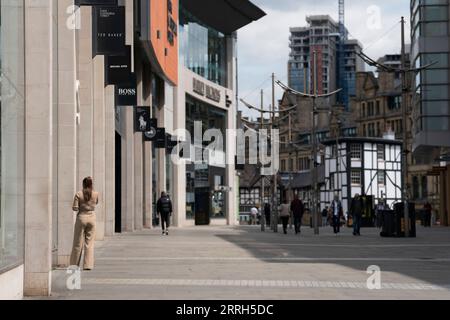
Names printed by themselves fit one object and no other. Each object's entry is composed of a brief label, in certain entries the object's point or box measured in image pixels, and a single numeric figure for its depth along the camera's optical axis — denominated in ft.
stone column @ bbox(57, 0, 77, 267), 57.52
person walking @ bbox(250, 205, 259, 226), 268.62
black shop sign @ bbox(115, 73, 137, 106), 108.68
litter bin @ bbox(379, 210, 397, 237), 114.83
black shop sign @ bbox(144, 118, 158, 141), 136.67
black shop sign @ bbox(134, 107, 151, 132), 131.44
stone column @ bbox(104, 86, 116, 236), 104.78
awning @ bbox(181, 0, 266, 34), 188.85
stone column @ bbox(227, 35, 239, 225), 212.43
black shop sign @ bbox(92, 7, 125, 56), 75.56
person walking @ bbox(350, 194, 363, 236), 122.72
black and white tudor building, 315.17
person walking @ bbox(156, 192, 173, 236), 112.47
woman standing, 55.11
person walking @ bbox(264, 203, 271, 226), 193.49
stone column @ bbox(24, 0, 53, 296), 41.09
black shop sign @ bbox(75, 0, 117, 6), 64.44
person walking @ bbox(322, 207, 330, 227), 249.73
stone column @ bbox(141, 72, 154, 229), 151.43
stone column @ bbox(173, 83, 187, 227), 173.06
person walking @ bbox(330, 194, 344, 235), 137.69
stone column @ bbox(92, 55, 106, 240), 94.02
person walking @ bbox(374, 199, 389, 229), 120.88
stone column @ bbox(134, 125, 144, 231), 139.13
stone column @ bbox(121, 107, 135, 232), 130.21
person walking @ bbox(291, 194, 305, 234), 131.54
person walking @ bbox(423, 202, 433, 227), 199.21
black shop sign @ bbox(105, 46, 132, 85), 95.09
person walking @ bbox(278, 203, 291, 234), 137.17
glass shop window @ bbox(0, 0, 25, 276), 37.68
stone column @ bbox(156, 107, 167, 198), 165.54
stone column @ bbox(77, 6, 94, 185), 77.97
